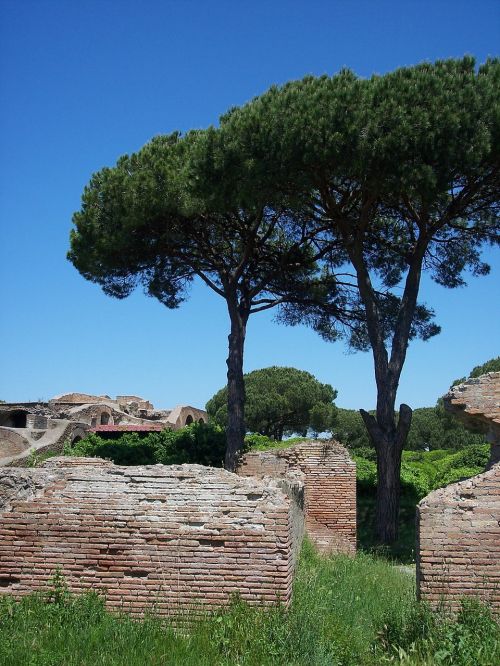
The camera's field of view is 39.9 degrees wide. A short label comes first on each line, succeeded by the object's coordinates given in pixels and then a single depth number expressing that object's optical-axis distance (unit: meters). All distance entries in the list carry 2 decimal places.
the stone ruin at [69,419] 21.19
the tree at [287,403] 30.88
